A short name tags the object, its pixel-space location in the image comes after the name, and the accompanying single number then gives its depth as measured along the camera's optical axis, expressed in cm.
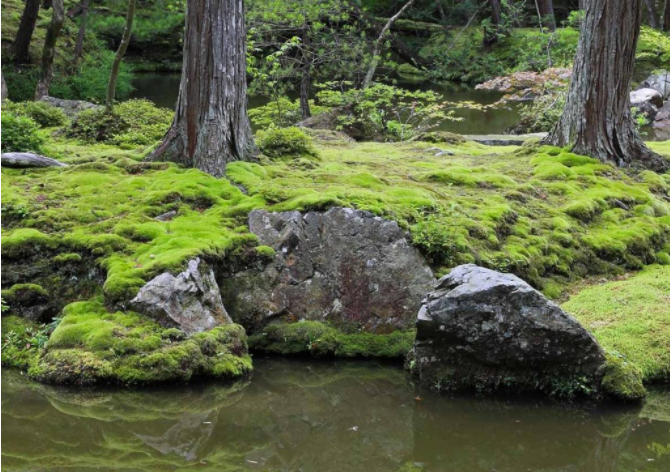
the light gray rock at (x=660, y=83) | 2714
